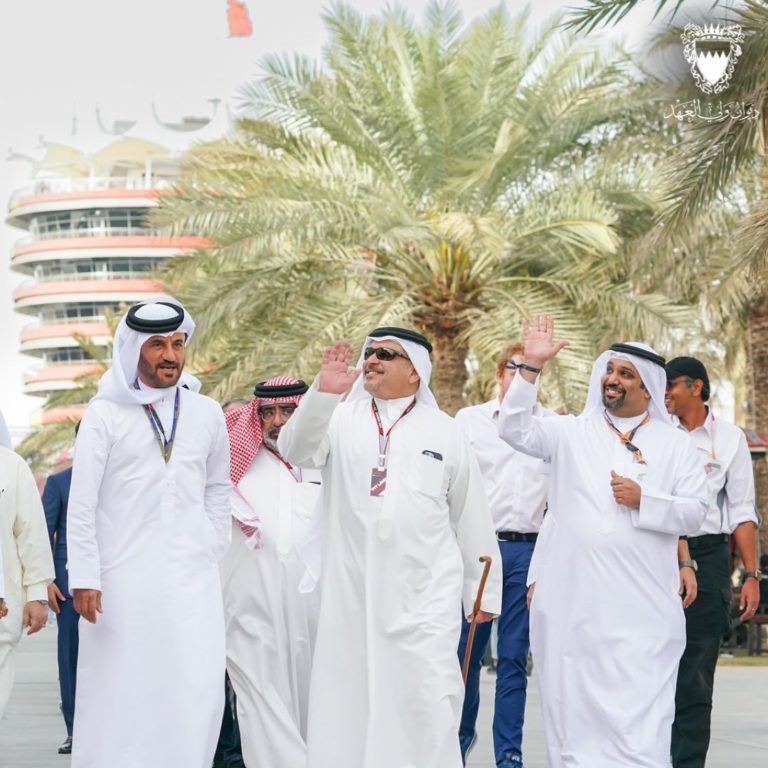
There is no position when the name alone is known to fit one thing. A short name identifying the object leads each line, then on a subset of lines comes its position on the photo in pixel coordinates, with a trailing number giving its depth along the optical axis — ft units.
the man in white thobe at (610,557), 25.32
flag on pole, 381.99
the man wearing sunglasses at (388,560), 23.58
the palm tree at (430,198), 69.26
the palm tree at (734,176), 49.19
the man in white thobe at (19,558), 26.05
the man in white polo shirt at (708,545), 28.14
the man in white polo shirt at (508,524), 30.17
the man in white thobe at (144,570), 22.85
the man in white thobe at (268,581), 28.37
